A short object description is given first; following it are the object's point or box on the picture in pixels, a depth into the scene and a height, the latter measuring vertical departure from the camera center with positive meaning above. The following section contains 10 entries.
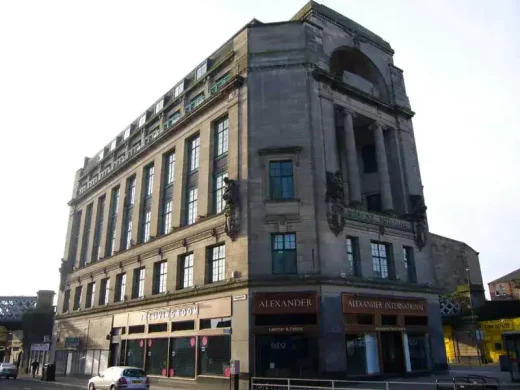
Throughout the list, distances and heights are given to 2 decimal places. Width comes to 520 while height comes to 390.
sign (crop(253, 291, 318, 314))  23.84 +1.93
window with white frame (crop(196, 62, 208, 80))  37.05 +23.50
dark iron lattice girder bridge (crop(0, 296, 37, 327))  65.06 +5.23
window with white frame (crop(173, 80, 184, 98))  40.14 +23.62
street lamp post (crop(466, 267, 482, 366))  42.37 +0.76
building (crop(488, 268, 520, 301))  84.64 +9.92
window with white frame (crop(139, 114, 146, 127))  45.87 +23.56
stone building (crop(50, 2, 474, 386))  24.50 +7.57
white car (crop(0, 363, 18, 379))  43.41 -2.99
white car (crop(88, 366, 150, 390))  21.40 -1.99
